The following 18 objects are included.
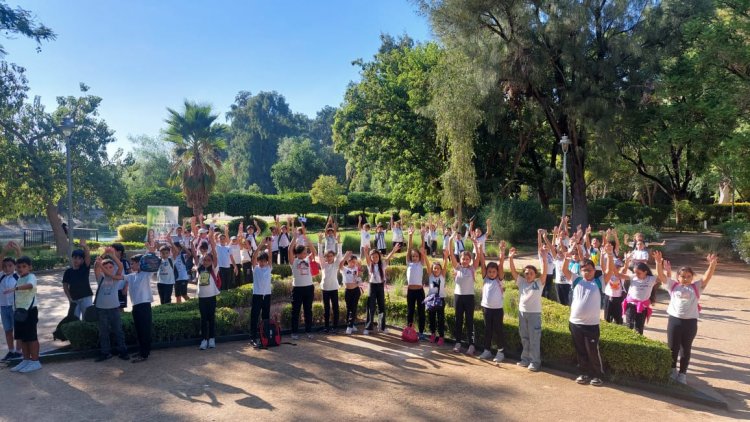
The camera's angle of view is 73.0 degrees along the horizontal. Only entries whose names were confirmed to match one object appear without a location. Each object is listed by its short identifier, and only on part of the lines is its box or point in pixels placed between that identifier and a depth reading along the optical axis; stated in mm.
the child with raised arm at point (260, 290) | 8398
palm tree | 25969
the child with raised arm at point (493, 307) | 7707
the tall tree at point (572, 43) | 22125
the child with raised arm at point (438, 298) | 8625
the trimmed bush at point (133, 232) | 28706
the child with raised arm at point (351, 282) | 9234
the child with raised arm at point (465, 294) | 8047
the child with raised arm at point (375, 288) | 9145
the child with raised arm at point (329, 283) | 9203
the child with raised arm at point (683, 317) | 6871
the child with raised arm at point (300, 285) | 8898
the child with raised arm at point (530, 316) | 7348
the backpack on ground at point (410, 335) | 8805
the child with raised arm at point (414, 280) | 8914
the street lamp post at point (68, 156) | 14695
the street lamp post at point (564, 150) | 20234
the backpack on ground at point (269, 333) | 8484
